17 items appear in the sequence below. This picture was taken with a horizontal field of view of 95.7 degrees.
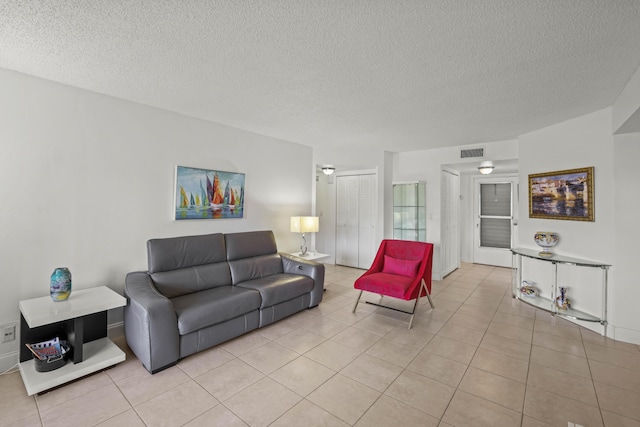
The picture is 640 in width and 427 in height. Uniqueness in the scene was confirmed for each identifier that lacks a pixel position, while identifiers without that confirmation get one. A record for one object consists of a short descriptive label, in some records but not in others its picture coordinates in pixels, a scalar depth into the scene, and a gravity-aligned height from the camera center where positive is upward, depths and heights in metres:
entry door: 6.49 -0.08
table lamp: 4.63 -0.14
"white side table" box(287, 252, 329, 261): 4.60 -0.67
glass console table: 3.14 -0.94
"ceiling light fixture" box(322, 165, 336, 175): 5.64 +0.91
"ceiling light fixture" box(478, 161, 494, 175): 4.97 +0.88
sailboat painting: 3.51 +0.27
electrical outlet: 2.43 -1.01
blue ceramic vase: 2.41 -0.61
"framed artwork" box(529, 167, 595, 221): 3.36 +0.28
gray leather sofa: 2.42 -0.83
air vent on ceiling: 4.81 +1.08
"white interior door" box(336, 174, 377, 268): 6.04 -0.10
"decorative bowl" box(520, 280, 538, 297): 3.95 -1.01
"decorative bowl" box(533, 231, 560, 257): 3.70 -0.31
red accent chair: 3.41 -0.75
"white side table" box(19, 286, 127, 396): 2.14 -1.04
